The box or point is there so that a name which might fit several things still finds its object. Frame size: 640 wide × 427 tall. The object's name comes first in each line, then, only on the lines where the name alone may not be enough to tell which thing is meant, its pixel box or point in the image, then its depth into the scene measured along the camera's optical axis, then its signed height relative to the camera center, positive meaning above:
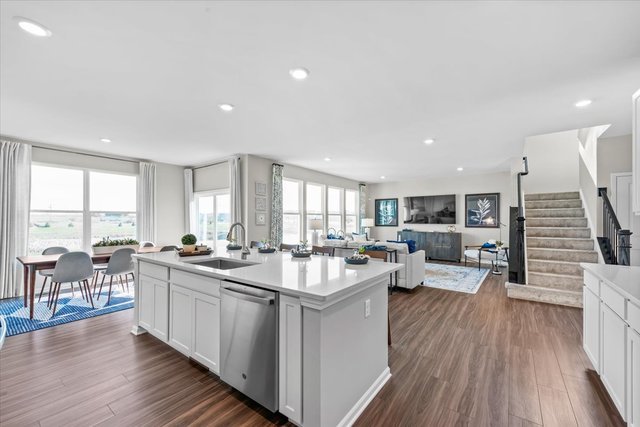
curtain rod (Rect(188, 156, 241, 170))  5.94 +1.32
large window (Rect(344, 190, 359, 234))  9.30 +0.22
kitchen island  1.58 -0.78
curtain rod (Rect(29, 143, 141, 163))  4.82 +1.29
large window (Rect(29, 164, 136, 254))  4.86 +0.22
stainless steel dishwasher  1.75 -0.88
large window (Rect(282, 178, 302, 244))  6.98 +0.17
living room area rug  5.11 -1.36
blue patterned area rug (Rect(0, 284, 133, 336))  3.33 -1.35
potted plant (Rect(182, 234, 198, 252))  2.96 -0.29
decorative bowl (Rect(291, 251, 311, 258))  2.79 -0.39
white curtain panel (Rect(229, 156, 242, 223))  5.70 +0.55
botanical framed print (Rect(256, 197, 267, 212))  5.89 +0.30
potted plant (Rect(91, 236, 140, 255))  4.50 -0.49
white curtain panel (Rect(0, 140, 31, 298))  4.33 +0.13
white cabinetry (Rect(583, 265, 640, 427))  1.53 -0.83
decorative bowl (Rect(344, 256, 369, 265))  2.30 -0.39
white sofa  4.74 -0.86
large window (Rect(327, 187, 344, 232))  8.53 +0.30
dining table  3.52 -0.64
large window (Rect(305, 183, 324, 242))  7.65 +0.41
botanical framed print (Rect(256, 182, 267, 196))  5.89 +0.65
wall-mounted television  8.45 +0.24
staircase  4.22 -0.62
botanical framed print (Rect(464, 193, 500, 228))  7.76 +0.20
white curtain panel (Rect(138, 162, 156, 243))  6.02 +0.36
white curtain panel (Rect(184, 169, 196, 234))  6.87 +0.42
